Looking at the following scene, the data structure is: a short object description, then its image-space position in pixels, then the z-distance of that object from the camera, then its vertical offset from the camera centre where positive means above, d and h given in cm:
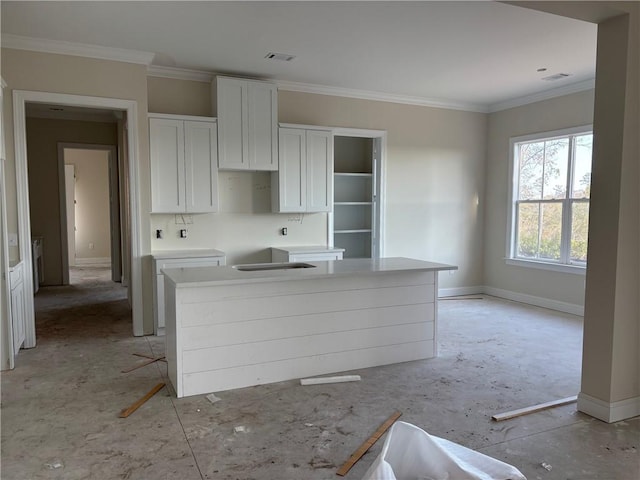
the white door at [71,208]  966 +0
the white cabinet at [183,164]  470 +47
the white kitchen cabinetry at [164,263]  455 -55
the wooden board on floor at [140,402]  292 -130
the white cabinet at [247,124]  493 +94
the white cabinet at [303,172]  531 +44
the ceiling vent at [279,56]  445 +151
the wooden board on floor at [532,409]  289 -130
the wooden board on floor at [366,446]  231 -130
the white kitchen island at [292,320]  320 -85
